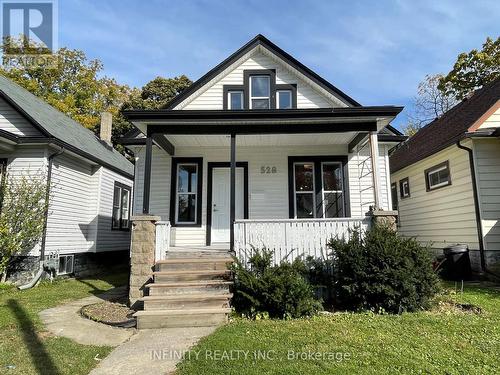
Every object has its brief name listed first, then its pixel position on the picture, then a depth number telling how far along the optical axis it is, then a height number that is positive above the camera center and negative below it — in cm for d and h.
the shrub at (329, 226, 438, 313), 538 -75
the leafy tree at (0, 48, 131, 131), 2345 +1107
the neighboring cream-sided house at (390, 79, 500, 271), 848 +140
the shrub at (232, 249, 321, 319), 532 -102
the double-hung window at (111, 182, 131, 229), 1312 +102
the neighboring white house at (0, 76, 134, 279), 899 +170
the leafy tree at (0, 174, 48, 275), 815 +50
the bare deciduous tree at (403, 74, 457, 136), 2422 +953
